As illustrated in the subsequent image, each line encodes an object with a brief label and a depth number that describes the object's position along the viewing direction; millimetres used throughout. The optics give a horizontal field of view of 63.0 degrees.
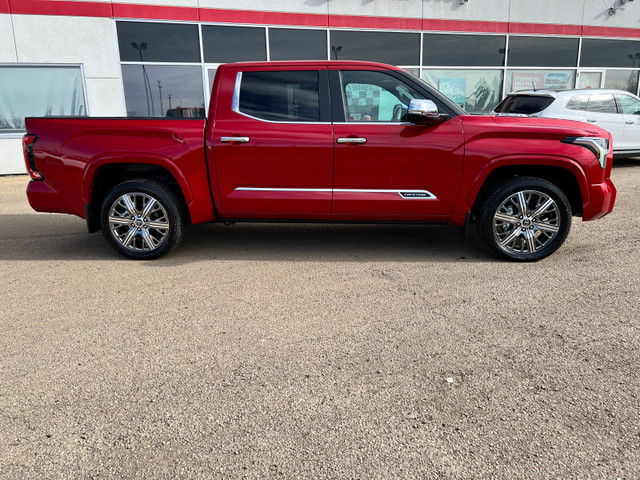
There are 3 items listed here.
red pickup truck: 4961
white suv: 10305
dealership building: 11773
